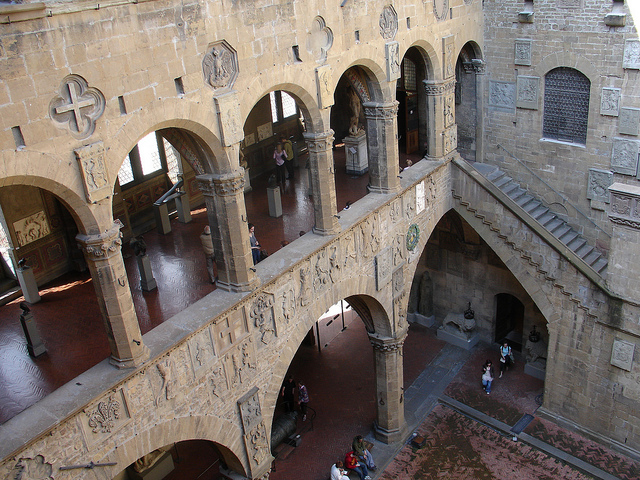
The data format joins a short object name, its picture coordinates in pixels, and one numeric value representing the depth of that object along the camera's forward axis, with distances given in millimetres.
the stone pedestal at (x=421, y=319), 26016
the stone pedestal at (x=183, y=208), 18422
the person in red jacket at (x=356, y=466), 18716
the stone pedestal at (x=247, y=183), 20797
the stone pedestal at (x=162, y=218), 17594
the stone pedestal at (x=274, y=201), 18094
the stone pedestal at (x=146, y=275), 14594
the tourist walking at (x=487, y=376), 22203
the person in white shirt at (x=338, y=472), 17834
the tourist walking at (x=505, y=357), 22897
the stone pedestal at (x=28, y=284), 14414
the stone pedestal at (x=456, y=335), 24734
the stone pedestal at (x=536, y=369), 22875
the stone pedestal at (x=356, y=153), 21547
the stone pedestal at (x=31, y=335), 12570
